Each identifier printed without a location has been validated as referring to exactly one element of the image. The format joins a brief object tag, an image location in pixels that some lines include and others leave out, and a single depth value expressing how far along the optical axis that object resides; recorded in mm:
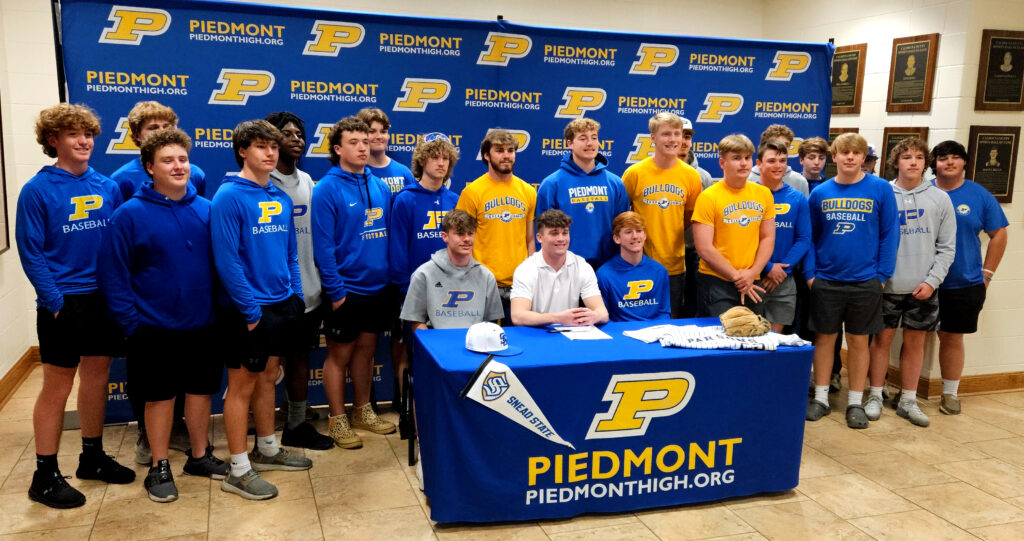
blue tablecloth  2885
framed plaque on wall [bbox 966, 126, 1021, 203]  4699
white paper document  3266
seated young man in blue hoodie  3750
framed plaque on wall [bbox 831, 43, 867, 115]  5555
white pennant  2793
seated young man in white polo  3486
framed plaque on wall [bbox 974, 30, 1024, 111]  4617
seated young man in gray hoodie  3584
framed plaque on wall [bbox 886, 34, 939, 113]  4848
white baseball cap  2951
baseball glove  3244
